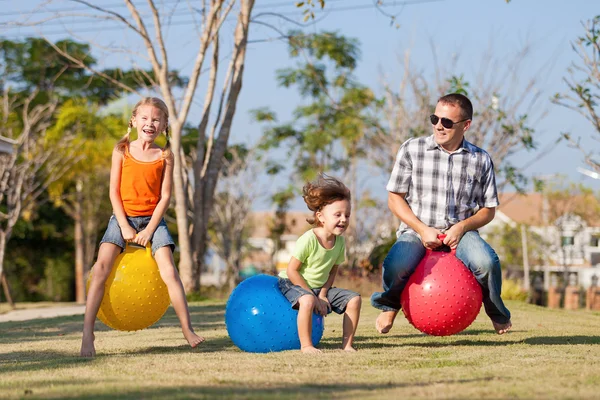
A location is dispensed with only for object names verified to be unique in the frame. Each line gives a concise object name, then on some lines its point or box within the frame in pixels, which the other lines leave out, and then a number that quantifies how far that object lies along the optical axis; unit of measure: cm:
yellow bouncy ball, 683
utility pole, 4851
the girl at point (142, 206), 682
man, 689
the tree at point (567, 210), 5381
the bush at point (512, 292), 1986
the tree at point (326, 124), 3212
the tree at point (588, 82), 1372
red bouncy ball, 671
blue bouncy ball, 656
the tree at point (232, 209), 3075
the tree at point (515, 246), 5597
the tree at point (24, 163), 2552
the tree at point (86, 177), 3331
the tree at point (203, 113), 1686
